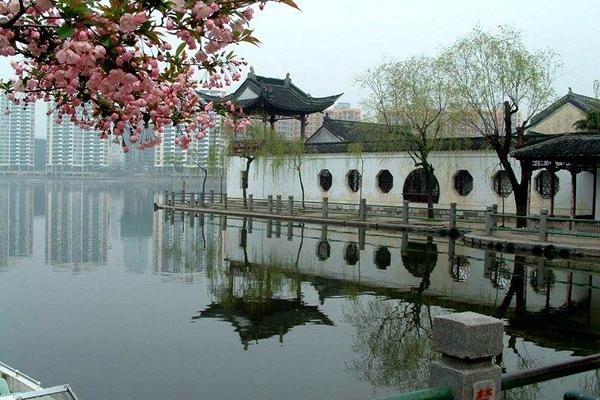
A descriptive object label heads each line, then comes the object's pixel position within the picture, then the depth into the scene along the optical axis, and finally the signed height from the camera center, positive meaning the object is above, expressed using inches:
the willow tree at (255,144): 1380.4 +81.4
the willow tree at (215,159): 1568.7 +49.9
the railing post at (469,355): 129.6 -37.1
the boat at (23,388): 163.9 -67.8
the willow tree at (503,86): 874.8 +146.8
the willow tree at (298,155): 1366.9 +56.5
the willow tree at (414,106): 1034.1 +132.9
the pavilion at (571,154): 796.0 +41.4
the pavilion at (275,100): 1449.3 +196.5
